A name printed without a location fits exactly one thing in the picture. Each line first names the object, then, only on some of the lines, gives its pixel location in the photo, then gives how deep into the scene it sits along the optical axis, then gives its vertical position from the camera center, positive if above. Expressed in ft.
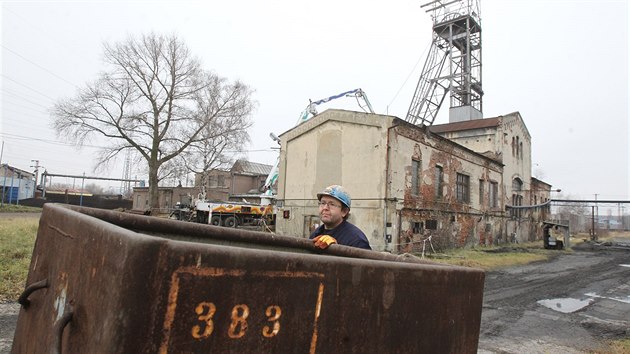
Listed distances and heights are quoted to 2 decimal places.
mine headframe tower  94.02 +38.36
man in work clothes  10.77 -0.22
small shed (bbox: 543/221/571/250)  79.87 -4.26
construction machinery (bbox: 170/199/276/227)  80.02 -2.35
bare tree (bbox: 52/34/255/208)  93.09 +20.96
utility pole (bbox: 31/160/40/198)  189.37 +11.71
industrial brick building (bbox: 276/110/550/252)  51.39 +4.78
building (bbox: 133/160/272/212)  153.79 +6.95
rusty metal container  3.36 -1.09
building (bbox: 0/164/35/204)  126.07 +4.16
